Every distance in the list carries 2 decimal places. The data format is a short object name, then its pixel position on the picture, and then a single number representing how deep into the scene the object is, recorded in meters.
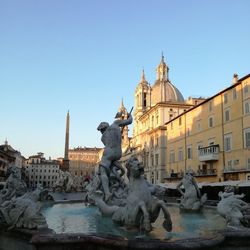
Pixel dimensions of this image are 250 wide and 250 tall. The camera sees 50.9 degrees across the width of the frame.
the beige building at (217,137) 26.14
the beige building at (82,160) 105.91
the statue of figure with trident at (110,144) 7.22
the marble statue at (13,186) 7.02
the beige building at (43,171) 102.63
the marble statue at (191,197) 7.91
